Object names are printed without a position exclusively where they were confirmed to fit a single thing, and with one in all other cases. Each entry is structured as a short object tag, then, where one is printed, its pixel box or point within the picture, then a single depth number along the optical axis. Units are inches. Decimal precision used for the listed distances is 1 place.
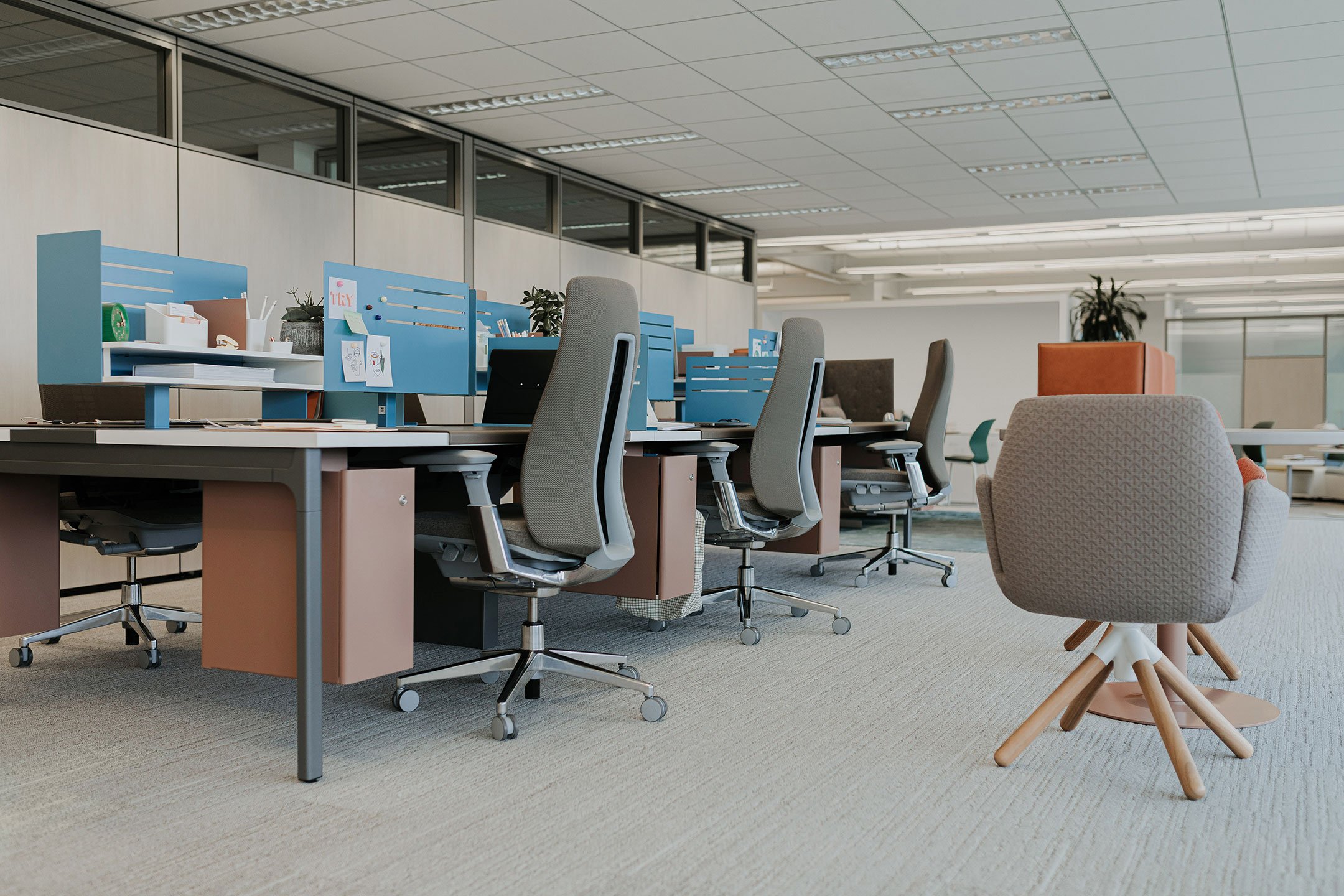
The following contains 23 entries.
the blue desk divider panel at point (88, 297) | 135.3
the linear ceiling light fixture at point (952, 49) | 227.1
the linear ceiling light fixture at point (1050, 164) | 330.0
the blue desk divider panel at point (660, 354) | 225.3
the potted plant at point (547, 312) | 198.7
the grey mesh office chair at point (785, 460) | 162.4
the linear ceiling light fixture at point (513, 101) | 273.0
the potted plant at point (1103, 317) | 476.1
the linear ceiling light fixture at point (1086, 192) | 373.1
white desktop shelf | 137.8
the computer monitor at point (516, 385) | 166.6
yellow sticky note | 145.9
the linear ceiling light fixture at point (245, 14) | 214.7
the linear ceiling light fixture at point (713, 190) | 375.2
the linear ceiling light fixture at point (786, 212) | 423.8
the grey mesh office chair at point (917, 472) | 217.8
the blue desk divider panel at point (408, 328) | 145.3
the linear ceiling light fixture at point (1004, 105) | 268.2
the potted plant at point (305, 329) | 161.2
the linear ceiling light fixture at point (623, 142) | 315.3
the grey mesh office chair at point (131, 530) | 143.3
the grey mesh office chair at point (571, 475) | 112.6
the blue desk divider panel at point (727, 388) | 233.5
